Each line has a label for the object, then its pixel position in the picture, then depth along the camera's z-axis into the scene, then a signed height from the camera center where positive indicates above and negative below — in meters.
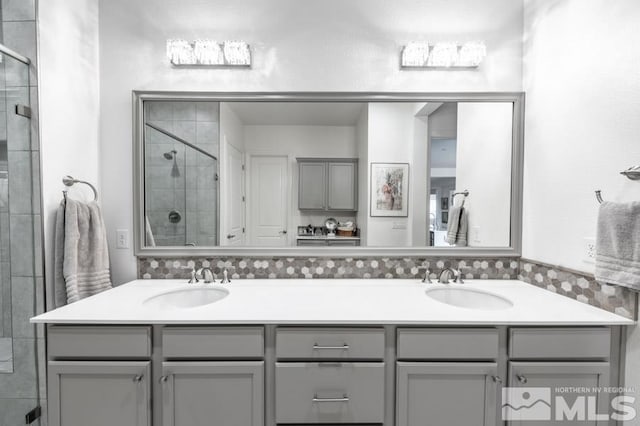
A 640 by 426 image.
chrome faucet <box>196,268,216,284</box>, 1.57 -0.40
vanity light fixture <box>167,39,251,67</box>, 1.56 +0.85
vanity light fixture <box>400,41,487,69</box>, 1.58 +0.85
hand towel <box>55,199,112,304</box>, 1.32 -0.24
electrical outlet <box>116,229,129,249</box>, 1.65 -0.21
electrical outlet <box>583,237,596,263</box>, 1.22 -0.19
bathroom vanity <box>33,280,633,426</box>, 1.11 -0.64
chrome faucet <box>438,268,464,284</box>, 1.57 -0.40
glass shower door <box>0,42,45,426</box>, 1.29 -0.25
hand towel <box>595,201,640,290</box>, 0.99 -0.14
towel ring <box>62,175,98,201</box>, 1.40 +0.10
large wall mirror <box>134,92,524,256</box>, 1.62 +0.18
